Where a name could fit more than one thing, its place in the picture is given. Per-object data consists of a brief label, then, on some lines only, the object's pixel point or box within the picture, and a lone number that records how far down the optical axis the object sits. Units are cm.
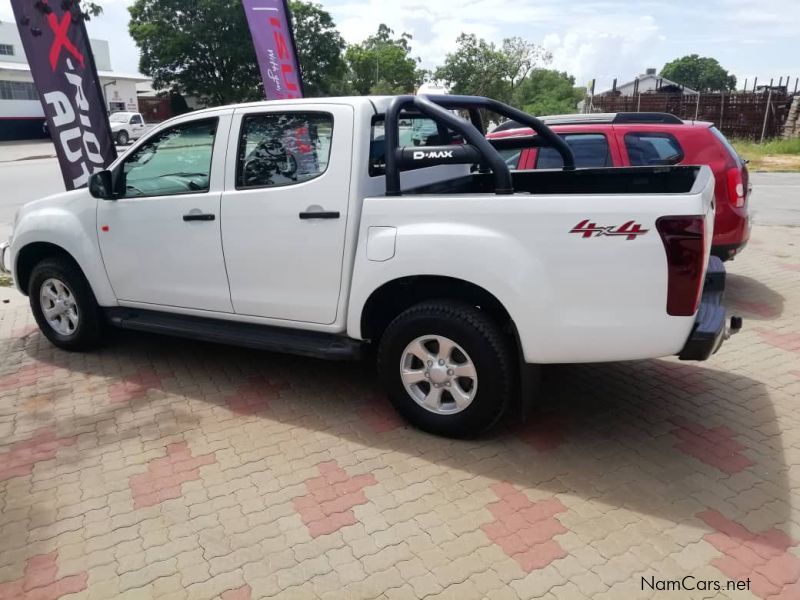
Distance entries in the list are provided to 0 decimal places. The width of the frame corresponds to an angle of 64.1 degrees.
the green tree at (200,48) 4412
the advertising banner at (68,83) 626
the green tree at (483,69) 4369
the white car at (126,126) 3200
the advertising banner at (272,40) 893
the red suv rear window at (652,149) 584
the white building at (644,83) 7034
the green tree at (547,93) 3747
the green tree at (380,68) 7393
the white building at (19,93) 3859
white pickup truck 302
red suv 557
